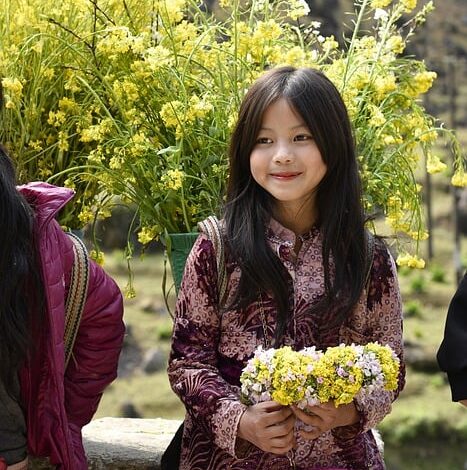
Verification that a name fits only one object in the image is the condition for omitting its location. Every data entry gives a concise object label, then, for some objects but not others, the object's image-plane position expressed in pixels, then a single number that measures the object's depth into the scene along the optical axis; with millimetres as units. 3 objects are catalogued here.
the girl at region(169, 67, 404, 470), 3708
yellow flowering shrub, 4166
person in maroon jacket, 3498
